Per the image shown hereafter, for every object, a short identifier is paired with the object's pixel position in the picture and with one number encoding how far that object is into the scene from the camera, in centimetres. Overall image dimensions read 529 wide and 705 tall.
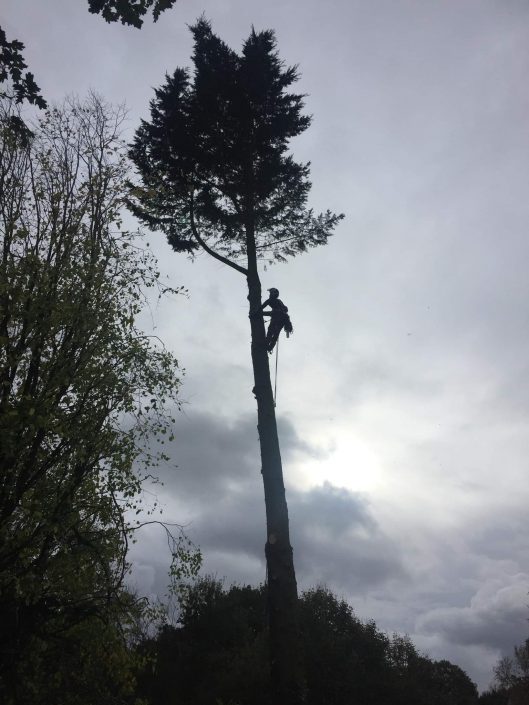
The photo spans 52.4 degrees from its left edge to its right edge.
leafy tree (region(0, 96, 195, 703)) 765
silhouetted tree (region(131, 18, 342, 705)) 1222
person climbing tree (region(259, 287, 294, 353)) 1115
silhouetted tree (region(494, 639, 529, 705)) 2380
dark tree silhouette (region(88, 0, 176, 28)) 509
